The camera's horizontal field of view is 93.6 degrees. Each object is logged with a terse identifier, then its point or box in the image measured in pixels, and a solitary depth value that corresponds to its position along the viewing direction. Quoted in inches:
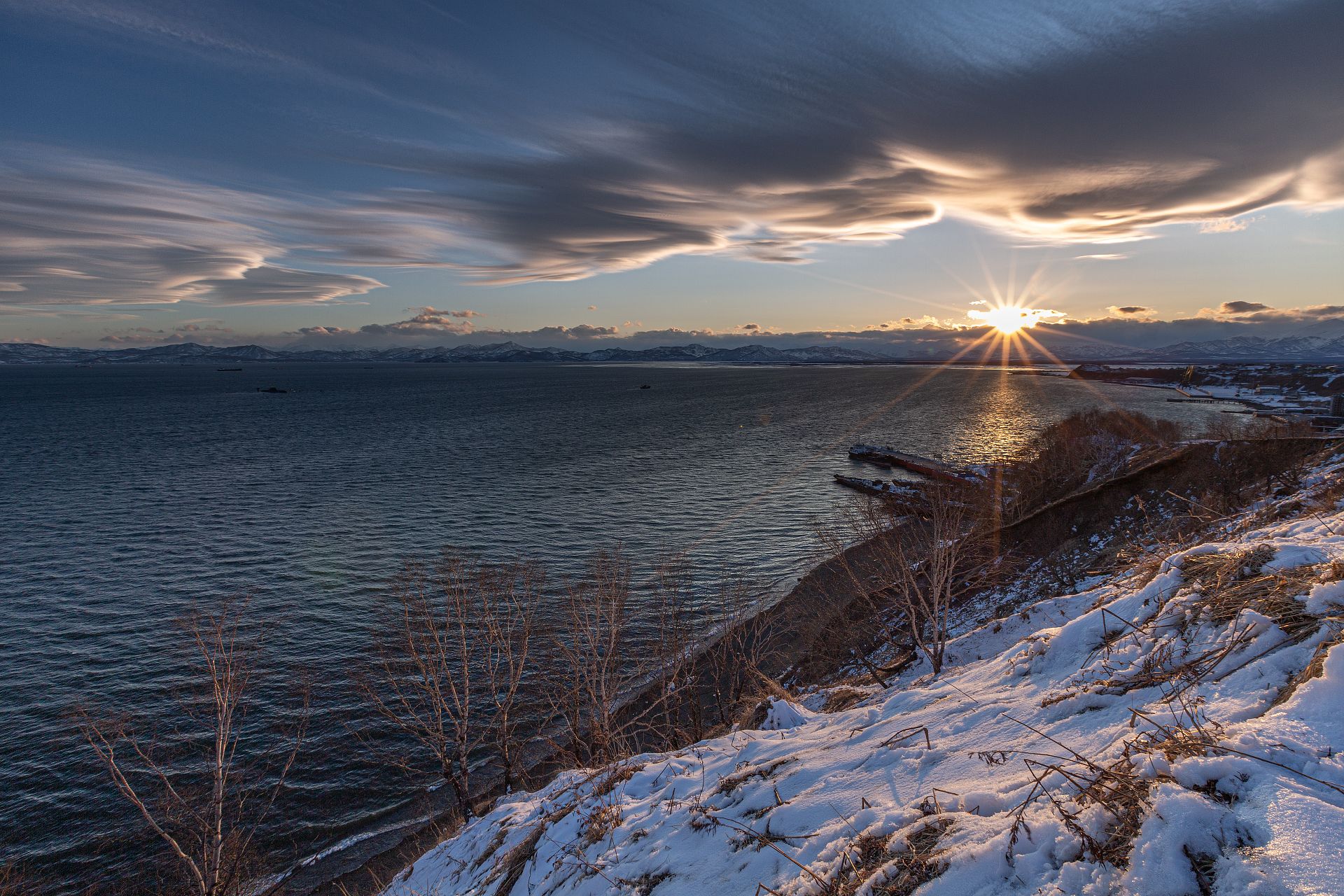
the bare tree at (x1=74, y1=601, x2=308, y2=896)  610.9
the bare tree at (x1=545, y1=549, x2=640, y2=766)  606.2
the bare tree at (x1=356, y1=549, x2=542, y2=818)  655.8
